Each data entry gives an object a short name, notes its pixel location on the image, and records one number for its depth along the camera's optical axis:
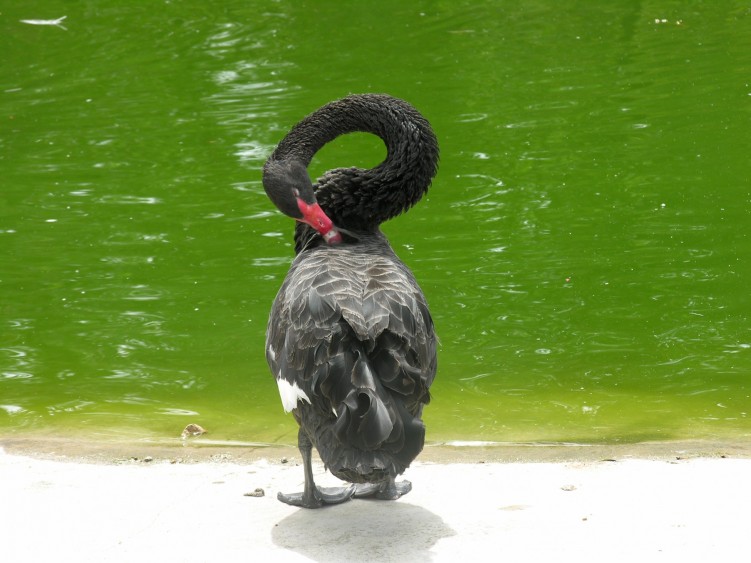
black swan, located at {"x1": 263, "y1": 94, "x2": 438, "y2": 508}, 7.70
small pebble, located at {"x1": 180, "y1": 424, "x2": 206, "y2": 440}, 11.21
